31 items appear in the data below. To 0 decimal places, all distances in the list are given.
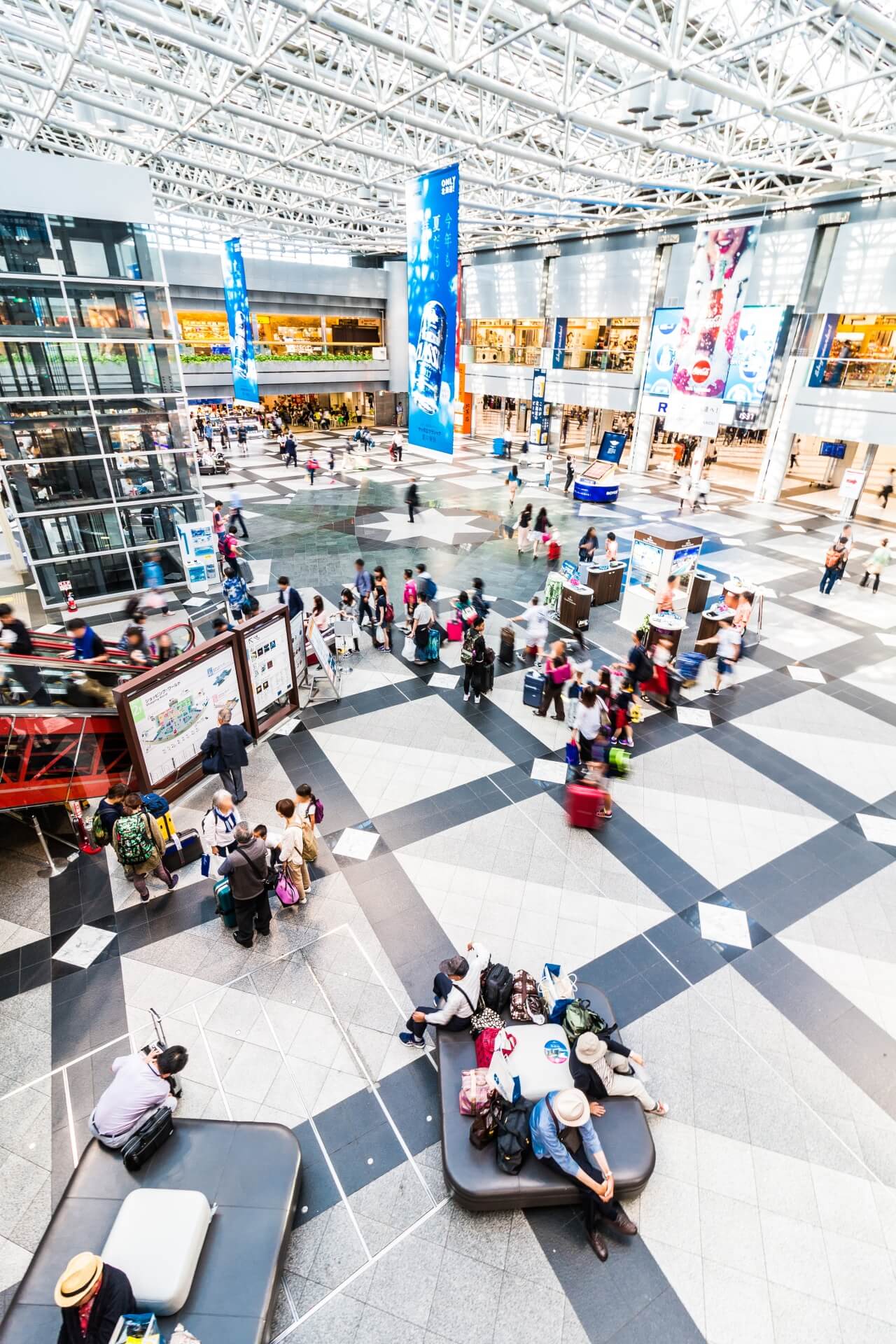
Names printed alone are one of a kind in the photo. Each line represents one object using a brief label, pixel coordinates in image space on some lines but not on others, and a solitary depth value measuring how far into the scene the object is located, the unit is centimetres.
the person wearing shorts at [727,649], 1084
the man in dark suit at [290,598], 1081
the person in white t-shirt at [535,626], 1151
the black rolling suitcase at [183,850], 717
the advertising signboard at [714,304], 1652
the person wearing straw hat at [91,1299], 300
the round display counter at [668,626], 1121
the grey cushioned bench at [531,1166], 420
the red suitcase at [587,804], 775
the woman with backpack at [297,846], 651
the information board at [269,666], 938
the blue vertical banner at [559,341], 3247
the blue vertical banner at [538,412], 3347
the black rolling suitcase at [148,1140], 419
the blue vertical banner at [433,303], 843
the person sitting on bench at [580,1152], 407
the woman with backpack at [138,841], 649
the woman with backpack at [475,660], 1048
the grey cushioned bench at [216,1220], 359
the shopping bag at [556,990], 518
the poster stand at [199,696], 762
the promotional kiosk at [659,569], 1216
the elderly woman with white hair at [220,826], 647
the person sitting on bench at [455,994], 509
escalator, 719
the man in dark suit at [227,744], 776
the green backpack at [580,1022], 493
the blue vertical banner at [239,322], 1977
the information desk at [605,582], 1441
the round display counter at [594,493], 2411
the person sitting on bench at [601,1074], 449
